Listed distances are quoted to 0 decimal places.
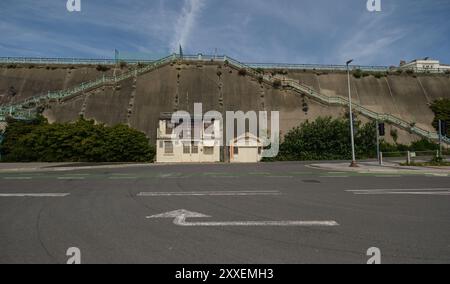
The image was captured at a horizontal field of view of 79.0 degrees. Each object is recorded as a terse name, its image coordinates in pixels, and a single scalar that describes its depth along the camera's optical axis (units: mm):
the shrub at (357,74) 53438
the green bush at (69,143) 31047
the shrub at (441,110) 47219
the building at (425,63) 89525
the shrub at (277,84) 47438
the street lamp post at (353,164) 22369
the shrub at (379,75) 53969
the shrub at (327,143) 37531
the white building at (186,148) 37031
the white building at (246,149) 38375
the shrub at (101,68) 50641
